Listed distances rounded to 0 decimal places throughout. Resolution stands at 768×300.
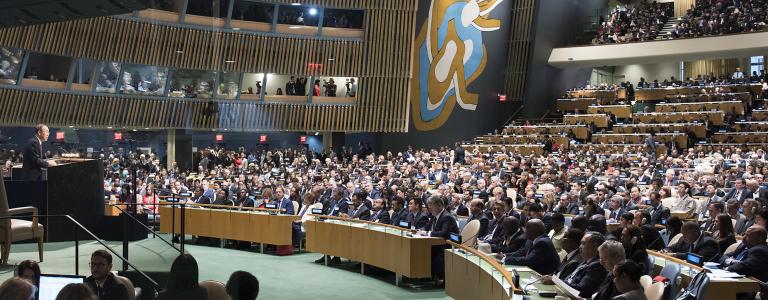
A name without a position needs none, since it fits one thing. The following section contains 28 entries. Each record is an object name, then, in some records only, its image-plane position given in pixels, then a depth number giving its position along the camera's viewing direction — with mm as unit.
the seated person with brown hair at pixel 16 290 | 3488
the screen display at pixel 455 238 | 8852
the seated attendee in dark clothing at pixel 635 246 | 6809
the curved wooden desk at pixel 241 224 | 13570
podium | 7320
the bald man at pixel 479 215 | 10172
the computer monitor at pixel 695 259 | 6966
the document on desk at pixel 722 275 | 6434
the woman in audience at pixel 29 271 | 4377
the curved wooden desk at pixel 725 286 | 6277
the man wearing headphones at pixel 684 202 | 13148
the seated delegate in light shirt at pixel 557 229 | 8359
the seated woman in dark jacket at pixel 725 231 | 7992
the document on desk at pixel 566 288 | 5523
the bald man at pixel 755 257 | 6887
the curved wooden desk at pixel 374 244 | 10078
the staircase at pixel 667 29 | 32159
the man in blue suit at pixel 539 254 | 7598
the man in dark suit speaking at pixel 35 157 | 8422
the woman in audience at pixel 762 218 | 7766
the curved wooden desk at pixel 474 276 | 6596
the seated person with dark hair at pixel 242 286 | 2811
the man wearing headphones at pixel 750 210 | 8977
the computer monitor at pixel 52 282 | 4215
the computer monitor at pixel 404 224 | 10507
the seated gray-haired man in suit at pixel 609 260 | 5520
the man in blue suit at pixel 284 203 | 14266
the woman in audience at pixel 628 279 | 4926
